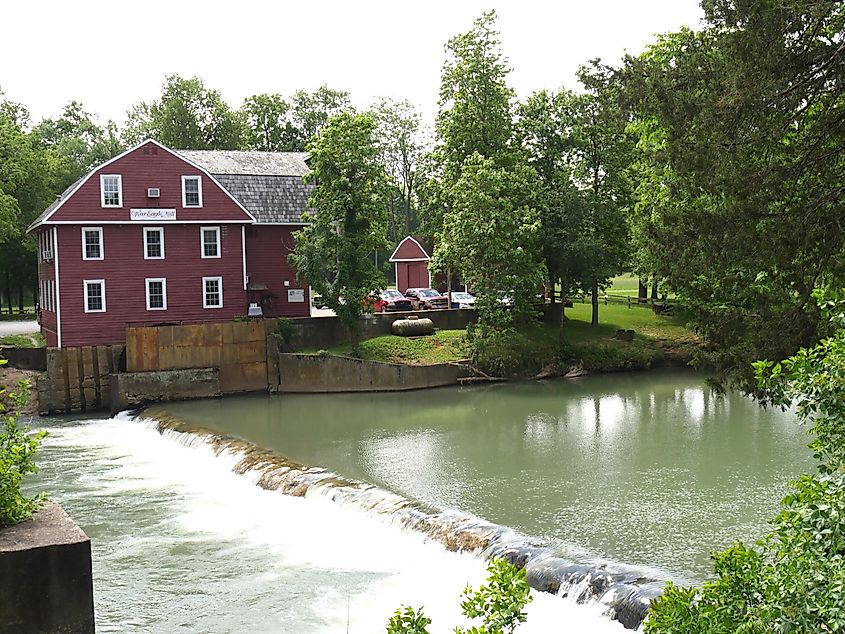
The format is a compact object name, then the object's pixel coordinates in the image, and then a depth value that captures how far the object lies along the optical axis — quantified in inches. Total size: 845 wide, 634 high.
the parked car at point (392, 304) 1964.8
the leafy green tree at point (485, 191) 1577.3
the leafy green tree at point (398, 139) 3221.0
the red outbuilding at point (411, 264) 2492.6
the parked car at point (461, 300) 2013.2
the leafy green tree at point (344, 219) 1515.7
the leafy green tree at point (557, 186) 1667.1
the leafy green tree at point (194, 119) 2920.8
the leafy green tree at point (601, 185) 1690.5
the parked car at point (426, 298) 2009.1
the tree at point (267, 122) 3063.5
